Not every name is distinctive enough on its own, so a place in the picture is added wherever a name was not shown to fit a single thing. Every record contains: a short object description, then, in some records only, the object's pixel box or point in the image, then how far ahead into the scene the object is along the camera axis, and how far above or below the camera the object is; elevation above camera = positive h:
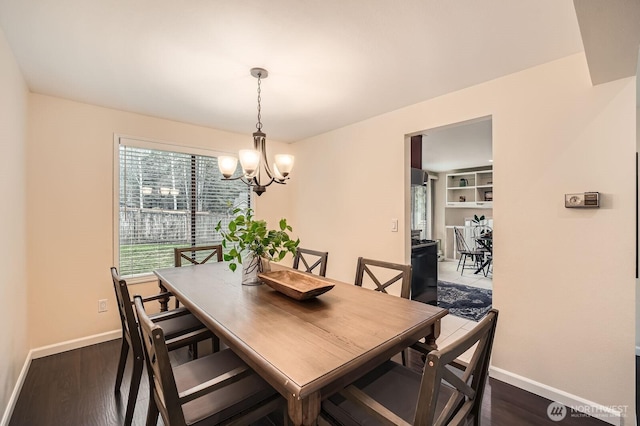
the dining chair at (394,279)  2.00 -0.46
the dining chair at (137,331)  1.58 -0.79
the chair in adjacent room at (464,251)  6.01 -0.86
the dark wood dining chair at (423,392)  0.80 -0.68
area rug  3.70 -1.29
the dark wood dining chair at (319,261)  2.50 -0.44
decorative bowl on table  1.64 -0.46
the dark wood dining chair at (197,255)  2.58 -0.50
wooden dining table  0.99 -0.53
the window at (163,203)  3.08 +0.10
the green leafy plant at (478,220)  7.18 -0.22
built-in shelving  7.27 +0.58
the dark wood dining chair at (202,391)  1.03 -0.81
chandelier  2.12 +0.37
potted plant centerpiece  1.99 -0.22
